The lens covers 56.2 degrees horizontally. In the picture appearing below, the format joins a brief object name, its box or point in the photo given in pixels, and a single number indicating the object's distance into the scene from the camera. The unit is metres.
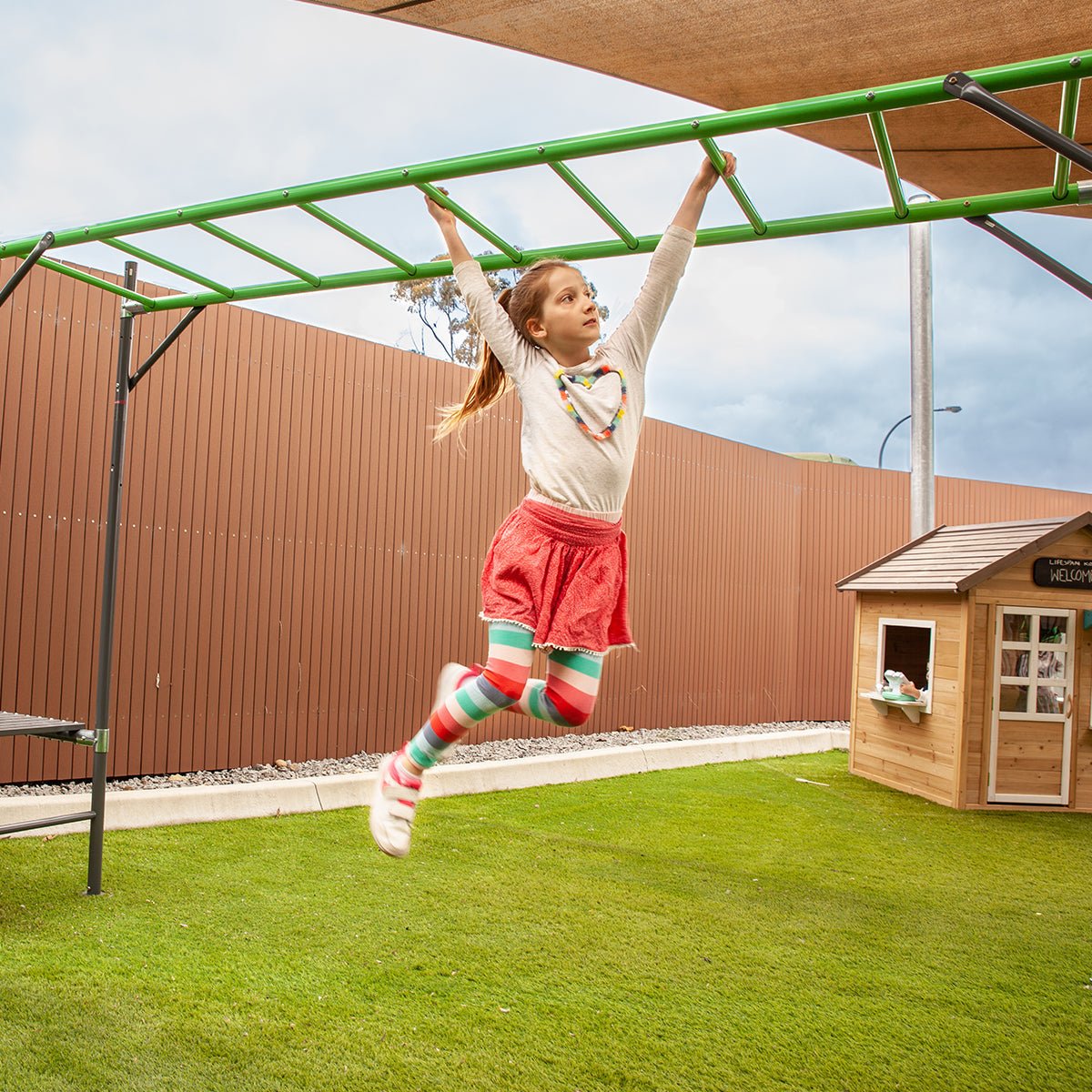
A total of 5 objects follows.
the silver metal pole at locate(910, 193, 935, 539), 8.03
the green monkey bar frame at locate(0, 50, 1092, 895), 1.90
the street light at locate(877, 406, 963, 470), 17.02
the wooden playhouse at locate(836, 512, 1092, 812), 6.33
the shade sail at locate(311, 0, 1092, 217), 2.71
